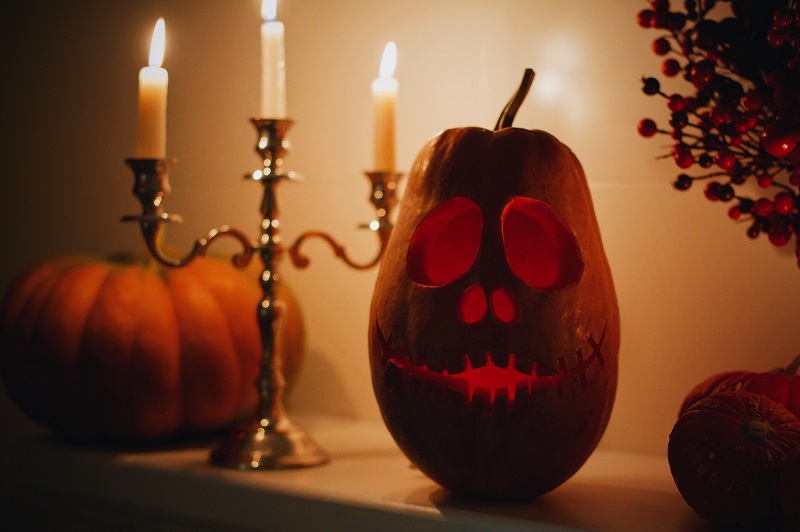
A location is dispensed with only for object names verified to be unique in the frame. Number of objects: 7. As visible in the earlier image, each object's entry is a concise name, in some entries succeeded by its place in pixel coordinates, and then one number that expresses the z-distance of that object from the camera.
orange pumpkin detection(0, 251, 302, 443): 1.02
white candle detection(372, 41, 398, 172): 0.96
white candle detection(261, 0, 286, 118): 0.92
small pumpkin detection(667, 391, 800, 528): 0.67
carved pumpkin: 0.73
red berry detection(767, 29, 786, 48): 0.64
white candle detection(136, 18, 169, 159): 0.89
